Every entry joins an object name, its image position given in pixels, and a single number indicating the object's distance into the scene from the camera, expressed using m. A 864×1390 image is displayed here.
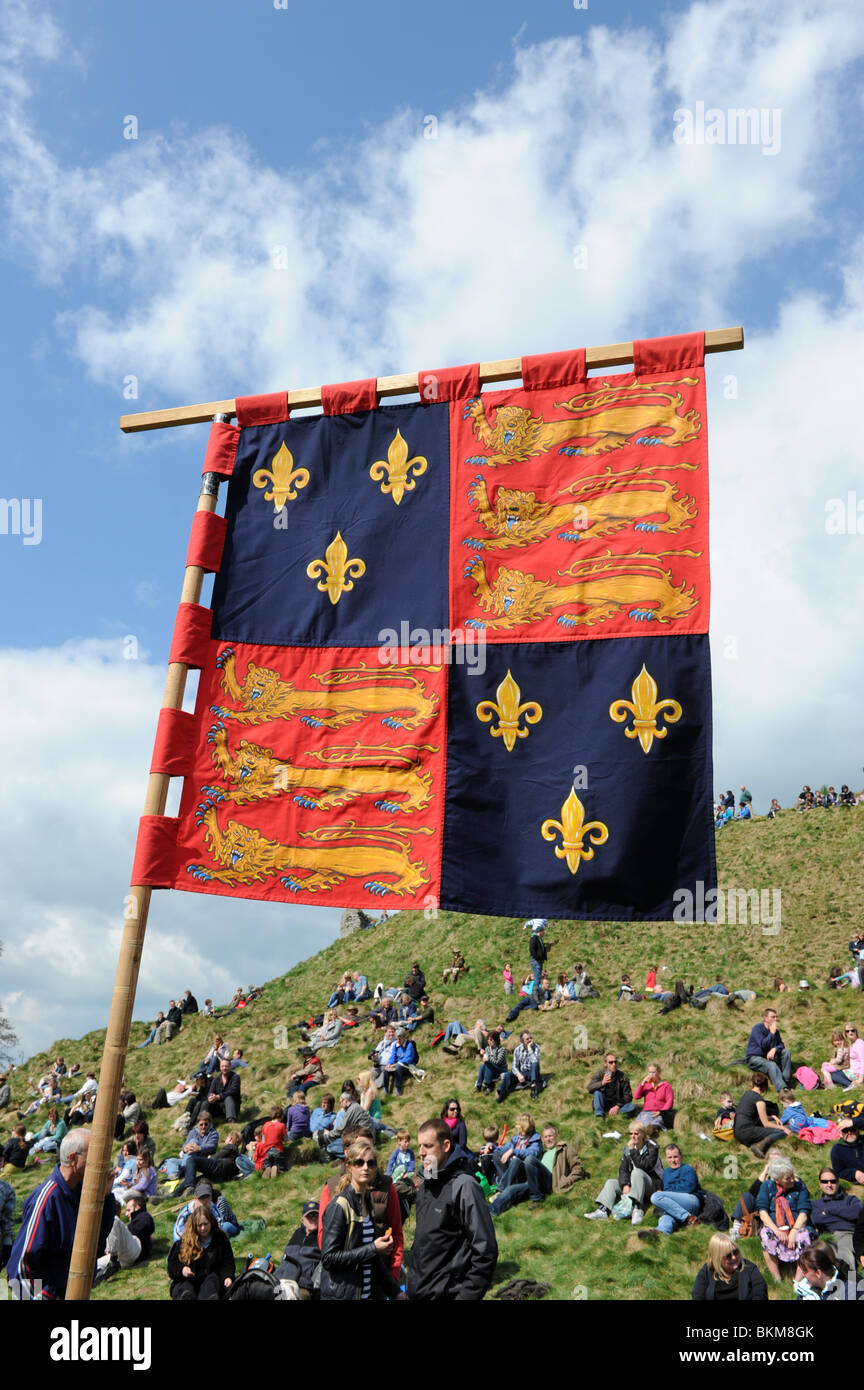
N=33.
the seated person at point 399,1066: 21.97
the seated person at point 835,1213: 11.95
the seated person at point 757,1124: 15.68
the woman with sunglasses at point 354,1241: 6.07
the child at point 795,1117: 15.99
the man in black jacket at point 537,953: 27.79
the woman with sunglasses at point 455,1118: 15.22
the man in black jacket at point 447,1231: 5.40
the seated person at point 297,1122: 19.25
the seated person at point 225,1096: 21.48
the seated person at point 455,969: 31.52
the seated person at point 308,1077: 22.45
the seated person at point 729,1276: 8.63
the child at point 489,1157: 16.17
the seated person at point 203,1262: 9.73
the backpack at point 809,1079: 17.91
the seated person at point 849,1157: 13.70
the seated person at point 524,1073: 20.19
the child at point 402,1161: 16.34
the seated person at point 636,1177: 14.32
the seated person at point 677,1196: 13.70
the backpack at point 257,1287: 9.91
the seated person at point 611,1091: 18.27
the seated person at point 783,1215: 12.09
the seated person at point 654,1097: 17.28
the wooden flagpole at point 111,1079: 5.70
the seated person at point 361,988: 31.22
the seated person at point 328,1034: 26.36
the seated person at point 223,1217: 13.50
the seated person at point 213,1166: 18.36
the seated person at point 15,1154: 23.05
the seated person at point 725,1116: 16.53
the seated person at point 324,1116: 19.19
